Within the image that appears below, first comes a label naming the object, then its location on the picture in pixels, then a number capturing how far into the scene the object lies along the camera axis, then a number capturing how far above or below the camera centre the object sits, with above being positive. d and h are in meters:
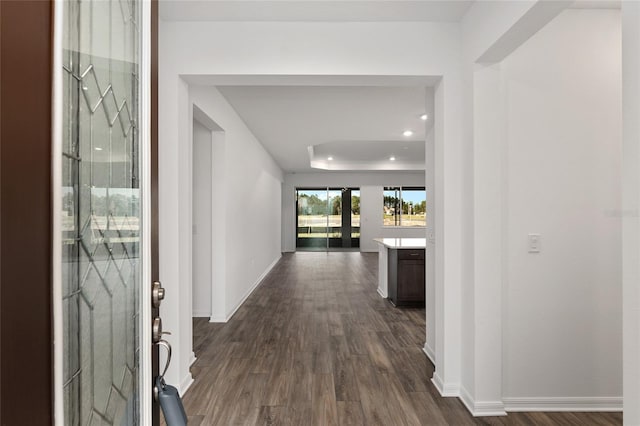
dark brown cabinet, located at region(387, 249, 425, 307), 4.77 -0.86
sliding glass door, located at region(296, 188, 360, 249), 11.79 -0.14
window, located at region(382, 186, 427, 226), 11.71 +0.20
